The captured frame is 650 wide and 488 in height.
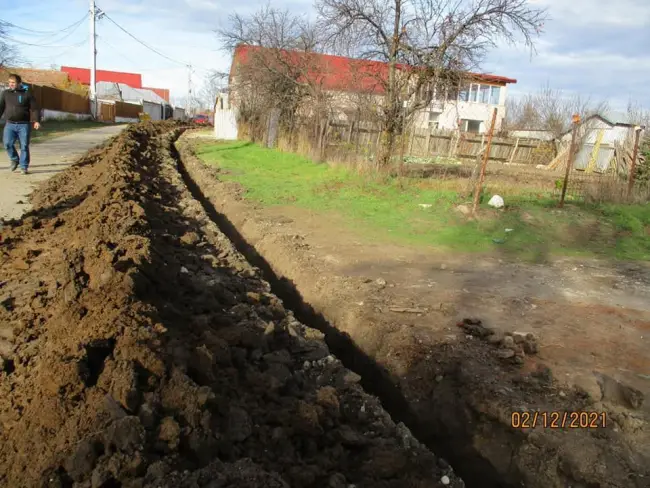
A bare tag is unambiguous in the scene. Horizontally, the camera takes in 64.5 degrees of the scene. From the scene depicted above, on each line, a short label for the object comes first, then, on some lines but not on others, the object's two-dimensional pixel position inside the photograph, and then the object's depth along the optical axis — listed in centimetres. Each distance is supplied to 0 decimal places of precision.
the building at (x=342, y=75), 1396
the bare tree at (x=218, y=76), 2464
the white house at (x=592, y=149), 2200
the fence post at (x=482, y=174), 952
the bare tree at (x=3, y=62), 2732
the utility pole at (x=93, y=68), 3980
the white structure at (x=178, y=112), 7361
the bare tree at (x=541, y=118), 3338
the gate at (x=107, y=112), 4500
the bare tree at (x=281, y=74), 1928
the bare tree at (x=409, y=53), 1261
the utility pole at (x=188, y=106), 8360
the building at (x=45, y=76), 5275
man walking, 955
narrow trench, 360
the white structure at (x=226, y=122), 2561
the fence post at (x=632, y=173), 1180
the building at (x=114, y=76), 8250
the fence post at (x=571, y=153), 1060
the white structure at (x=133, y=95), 5887
